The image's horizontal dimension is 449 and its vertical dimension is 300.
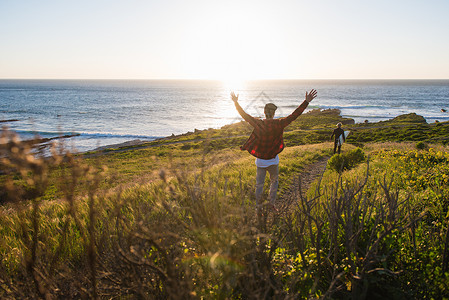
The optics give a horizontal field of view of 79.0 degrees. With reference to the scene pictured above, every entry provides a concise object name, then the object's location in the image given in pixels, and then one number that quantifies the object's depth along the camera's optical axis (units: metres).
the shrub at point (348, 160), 9.86
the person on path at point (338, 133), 14.00
